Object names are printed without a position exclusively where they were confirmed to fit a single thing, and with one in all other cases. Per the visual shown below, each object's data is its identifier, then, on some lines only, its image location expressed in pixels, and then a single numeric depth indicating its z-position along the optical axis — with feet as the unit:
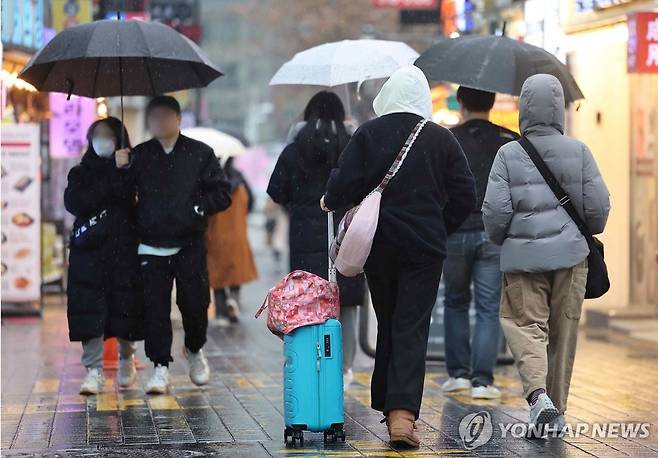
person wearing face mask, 62.59
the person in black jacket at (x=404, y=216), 48.44
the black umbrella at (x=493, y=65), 59.98
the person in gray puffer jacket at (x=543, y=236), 50.85
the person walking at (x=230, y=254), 102.17
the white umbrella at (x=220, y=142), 98.63
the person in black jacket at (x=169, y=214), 61.52
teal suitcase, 48.80
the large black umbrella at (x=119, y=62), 60.44
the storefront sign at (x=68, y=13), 137.69
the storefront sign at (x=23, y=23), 114.32
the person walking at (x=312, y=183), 61.00
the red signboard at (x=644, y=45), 84.74
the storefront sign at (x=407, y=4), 173.58
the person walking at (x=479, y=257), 61.26
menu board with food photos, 105.29
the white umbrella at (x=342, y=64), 65.16
